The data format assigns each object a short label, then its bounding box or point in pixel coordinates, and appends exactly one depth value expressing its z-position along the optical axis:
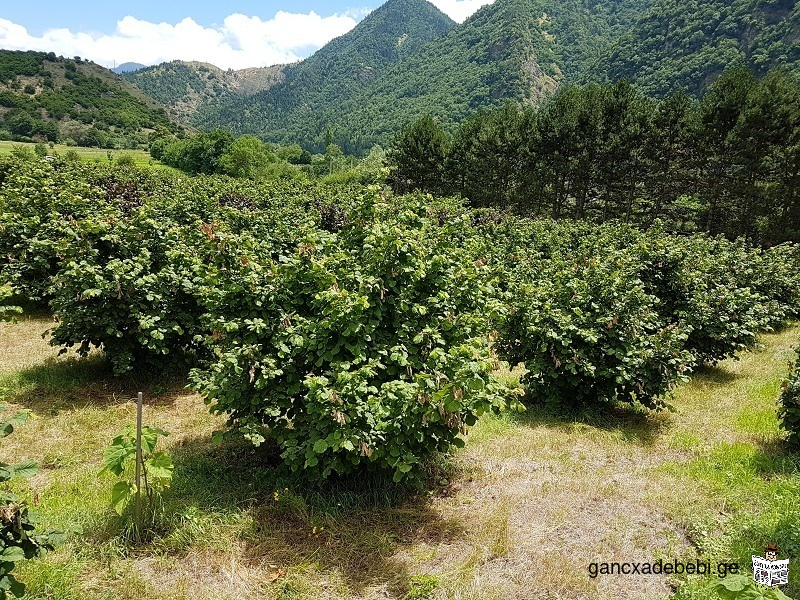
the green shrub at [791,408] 5.62
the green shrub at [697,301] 8.74
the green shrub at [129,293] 6.20
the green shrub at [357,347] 3.72
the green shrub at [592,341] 6.52
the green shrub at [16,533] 2.17
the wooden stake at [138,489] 3.60
